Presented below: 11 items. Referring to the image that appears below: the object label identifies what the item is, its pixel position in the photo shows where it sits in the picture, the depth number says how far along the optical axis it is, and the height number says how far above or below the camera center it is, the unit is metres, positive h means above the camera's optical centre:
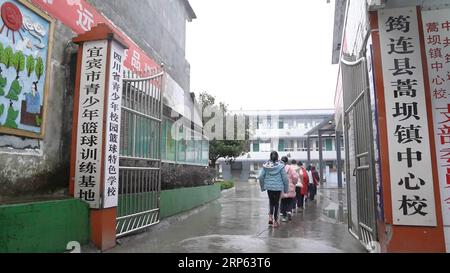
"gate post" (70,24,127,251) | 5.38 +0.64
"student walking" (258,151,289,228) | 7.59 -0.20
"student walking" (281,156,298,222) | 8.70 -0.66
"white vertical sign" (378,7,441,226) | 4.36 +0.64
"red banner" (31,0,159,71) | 5.29 +2.58
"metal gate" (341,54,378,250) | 4.91 +0.28
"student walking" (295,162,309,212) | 10.45 -0.51
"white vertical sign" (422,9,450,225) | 4.37 +1.11
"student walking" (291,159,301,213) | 9.82 +0.06
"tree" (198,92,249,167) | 20.47 +1.67
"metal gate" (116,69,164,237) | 6.31 +0.36
